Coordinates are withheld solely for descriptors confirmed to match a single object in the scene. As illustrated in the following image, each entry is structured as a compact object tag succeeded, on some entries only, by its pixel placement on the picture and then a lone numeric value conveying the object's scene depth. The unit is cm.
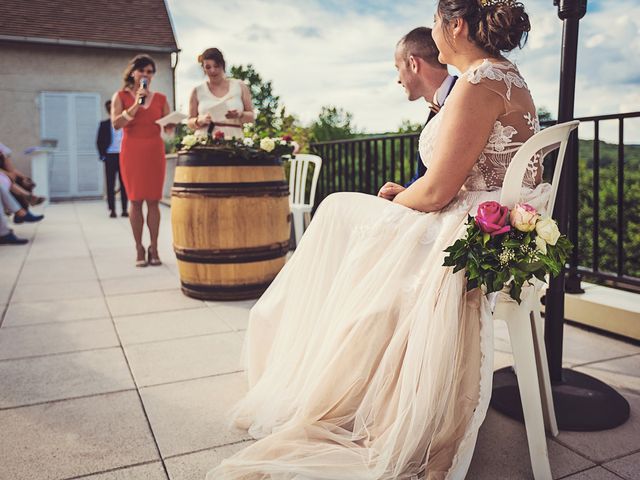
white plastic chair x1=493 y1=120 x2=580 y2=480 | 150
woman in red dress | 436
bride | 147
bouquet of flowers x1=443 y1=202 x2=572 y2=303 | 145
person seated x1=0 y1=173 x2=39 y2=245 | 580
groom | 218
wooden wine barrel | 333
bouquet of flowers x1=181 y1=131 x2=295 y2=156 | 335
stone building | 1188
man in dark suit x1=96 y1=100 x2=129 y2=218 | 841
